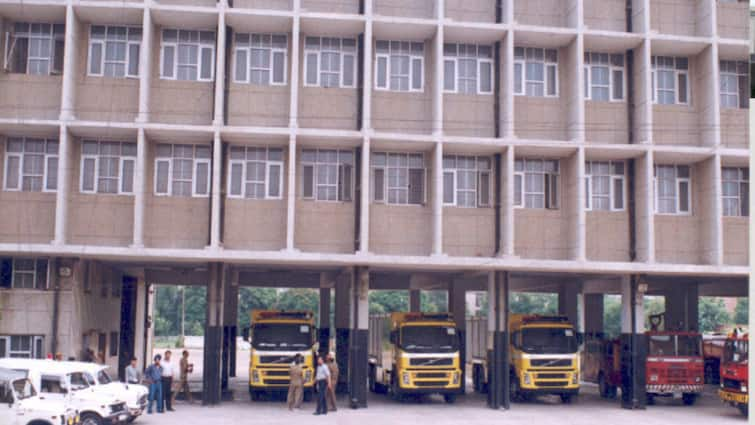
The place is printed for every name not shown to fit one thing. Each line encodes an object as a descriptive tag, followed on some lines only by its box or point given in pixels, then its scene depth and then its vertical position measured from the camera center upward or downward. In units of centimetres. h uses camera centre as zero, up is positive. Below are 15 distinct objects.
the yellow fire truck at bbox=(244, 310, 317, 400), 2667 -173
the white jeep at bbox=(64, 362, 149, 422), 2072 -243
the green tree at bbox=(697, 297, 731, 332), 5120 -126
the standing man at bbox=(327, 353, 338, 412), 2598 -251
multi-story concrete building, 2611 +443
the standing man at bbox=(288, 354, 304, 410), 2589 -270
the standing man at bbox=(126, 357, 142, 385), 2425 -238
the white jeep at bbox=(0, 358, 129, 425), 1895 -224
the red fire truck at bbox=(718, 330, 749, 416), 2497 -223
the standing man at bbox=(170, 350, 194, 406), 2642 -261
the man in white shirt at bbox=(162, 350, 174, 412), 2523 -265
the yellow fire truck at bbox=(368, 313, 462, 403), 2670 -195
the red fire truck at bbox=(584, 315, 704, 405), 2798 -225
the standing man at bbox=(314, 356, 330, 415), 2527 -267
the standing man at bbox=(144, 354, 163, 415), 2469 -264
